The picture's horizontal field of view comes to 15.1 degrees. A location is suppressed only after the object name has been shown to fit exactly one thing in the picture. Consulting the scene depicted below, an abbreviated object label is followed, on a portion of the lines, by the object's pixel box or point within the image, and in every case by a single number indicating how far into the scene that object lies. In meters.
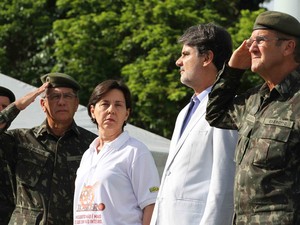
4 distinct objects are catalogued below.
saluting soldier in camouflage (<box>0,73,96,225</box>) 7.39
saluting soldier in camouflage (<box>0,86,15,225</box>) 7.67
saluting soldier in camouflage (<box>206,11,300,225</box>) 4.83
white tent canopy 9.15
